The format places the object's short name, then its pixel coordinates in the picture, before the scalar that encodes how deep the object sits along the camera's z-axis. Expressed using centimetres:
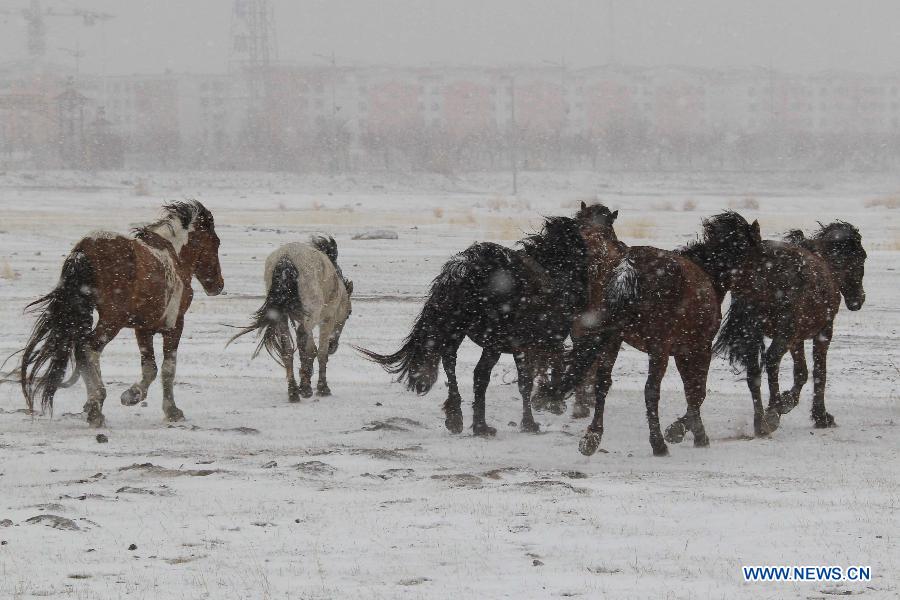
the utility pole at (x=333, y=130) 16780
